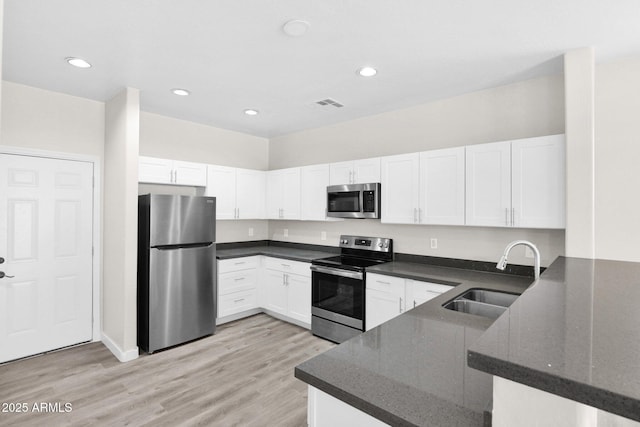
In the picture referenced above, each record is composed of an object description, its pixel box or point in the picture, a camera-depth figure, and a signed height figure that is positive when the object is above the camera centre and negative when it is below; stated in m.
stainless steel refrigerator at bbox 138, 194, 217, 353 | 3.29 -0.61
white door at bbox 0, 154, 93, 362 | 3.07 -0.42
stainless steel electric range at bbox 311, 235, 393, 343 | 3.35 -0.81
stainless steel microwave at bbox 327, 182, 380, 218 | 3.52 +0.15
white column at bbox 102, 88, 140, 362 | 3.16 -0.09
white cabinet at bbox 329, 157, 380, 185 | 3.56 +0.49
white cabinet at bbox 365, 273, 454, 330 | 2.83 -0.75
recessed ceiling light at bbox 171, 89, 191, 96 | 3.19 +1.21
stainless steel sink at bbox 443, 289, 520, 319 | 2.14 -0.62
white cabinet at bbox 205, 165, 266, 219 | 4.25 +0.30
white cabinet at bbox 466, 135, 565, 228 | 2.47 +0.26
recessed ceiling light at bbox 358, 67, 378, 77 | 2.67 +1.20
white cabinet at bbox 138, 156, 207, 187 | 3.63 +0.49
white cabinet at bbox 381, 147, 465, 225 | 2.97 +0.26
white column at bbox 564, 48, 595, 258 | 2.29 +0.45
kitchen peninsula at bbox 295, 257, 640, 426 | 0.56 -0.29
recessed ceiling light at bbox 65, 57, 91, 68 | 2.54 +1.20
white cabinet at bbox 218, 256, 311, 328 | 3.96 -0.97
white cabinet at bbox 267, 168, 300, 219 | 4.43 +0.28
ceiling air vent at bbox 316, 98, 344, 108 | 3.46 +1.21
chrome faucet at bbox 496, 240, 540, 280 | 1.91 -0.28
